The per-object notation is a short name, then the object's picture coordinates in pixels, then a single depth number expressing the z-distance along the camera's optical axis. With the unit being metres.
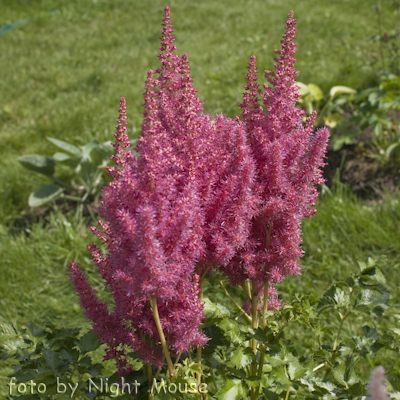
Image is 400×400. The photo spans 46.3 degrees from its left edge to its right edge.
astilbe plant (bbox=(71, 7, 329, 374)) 1.20
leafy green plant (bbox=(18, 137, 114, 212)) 3.83
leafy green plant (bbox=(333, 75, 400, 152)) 3.76
